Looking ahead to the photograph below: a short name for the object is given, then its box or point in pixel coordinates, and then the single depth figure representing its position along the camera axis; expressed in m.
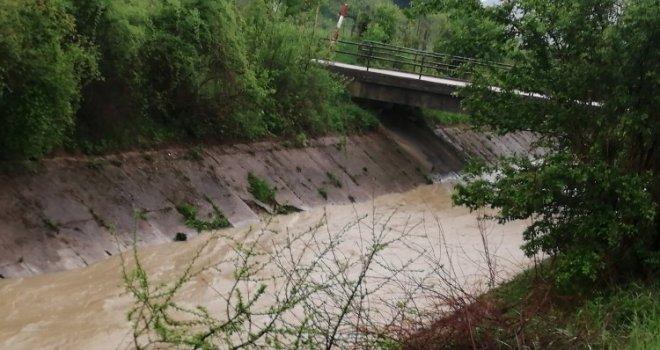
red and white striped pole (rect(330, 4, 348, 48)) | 26.38
